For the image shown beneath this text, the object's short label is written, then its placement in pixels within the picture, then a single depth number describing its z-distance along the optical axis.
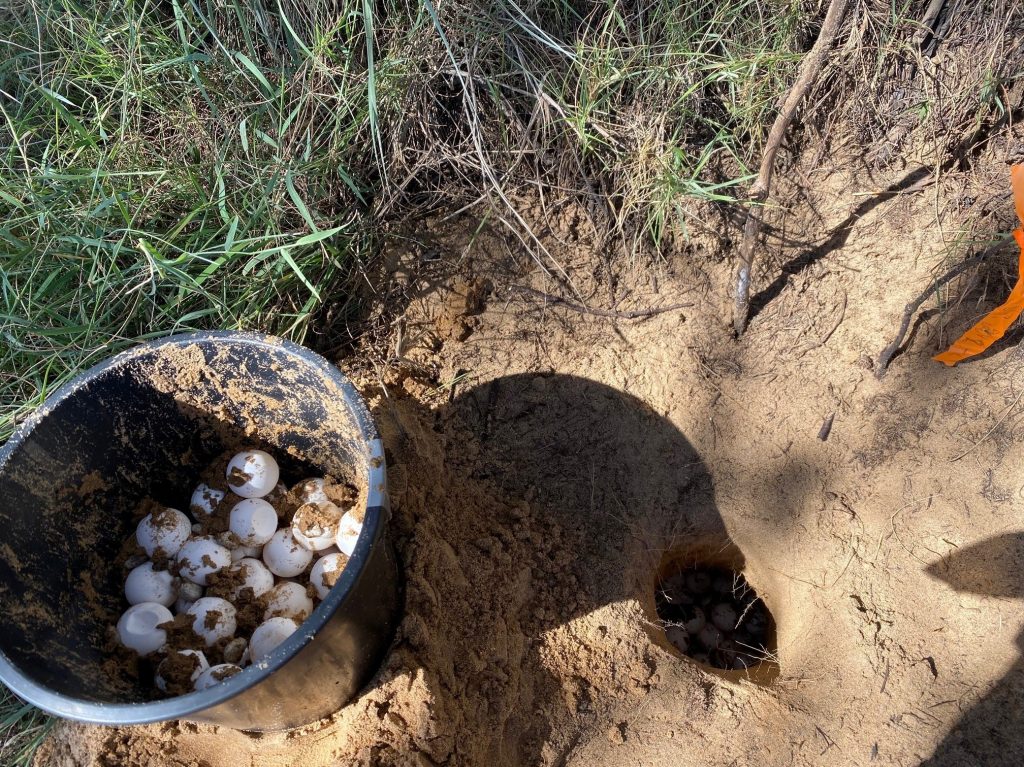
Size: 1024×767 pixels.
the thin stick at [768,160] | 0.64
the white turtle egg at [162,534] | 0.70
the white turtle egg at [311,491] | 0.70
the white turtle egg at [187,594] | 0.68
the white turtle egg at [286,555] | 0.69
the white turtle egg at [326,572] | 0.66
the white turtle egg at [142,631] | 0.64
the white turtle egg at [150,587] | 0.67
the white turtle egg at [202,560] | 0.68
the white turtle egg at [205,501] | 0.72
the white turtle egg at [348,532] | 0.66
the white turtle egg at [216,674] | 0.61
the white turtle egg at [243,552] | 0.70
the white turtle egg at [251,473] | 0.70
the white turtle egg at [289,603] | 0.66
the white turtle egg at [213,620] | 0.65
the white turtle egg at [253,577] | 0.68
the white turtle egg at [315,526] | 0.68
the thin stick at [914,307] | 0.75
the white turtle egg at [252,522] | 0.69
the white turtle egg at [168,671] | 0.63
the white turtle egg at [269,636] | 0.63
